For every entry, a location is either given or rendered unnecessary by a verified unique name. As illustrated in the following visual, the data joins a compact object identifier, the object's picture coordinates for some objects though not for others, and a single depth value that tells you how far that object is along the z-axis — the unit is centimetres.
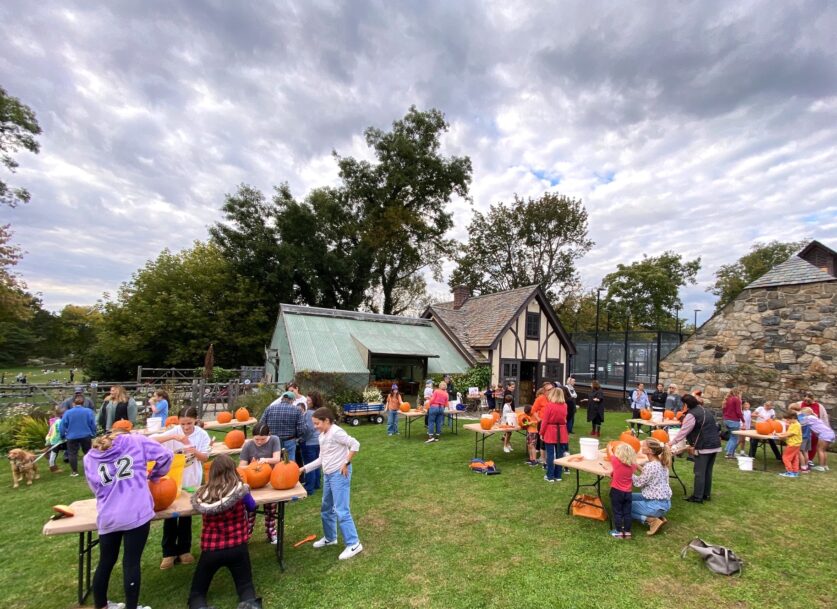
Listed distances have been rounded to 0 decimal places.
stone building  1214
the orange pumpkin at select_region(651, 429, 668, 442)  848
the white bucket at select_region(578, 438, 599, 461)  650
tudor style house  2022
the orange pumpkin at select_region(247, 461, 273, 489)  485
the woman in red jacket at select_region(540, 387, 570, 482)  773
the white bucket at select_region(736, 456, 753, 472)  902
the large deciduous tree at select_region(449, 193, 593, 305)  3381
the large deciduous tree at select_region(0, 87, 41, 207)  1886
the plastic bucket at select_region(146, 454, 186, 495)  447
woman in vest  687
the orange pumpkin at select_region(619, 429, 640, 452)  684
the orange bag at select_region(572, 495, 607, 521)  610
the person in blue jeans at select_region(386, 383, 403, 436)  1245
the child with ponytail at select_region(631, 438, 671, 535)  570
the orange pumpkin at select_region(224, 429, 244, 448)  713
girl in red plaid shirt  373
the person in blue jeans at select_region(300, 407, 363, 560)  493
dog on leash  802
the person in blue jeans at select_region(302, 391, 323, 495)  696
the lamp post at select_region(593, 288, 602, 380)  2186
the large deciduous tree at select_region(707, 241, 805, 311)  3914
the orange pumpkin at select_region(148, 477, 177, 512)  403
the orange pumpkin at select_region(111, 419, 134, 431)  589
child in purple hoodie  356
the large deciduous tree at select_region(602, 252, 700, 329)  3969
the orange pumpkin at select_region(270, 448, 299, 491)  485
